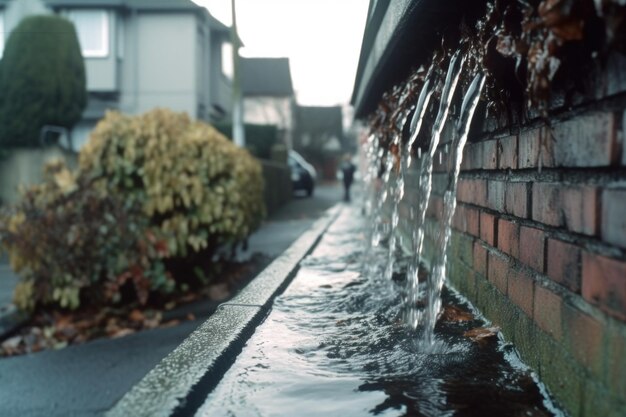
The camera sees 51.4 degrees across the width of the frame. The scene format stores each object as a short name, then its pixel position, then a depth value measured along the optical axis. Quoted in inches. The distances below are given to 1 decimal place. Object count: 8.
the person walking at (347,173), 864.9
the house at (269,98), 2043.6
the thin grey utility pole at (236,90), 585.3
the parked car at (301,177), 992.9
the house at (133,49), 911.0
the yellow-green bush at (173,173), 250.8
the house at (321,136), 1934.1
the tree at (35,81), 655.1
